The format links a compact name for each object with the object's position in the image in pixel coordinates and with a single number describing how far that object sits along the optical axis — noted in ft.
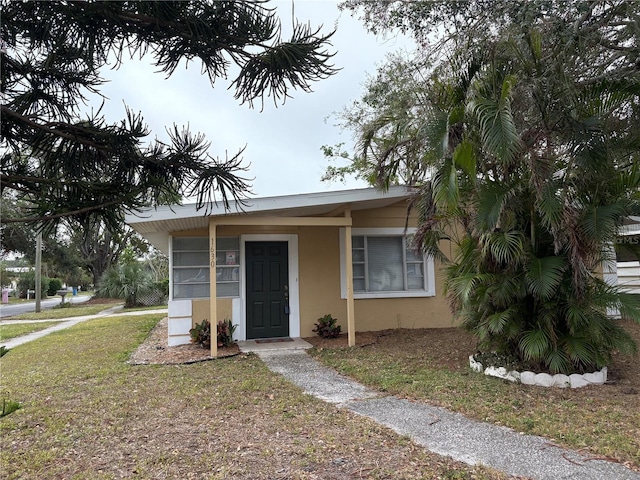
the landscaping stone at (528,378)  17.79
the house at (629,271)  40.66
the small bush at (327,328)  28.99
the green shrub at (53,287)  135.83
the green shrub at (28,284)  122.52
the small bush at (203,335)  26.14
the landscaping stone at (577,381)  17.39
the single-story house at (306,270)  26.37
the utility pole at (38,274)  68.95
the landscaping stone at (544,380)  17.50
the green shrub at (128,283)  69.56
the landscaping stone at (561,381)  17.37
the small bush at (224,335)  26.22
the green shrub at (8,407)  5.21
